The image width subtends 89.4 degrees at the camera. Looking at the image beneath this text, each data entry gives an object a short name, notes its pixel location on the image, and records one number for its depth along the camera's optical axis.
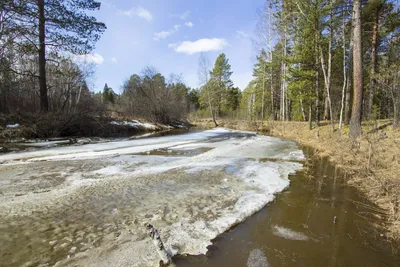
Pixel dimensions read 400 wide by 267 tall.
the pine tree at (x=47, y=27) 10.66
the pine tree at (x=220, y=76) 35.64
